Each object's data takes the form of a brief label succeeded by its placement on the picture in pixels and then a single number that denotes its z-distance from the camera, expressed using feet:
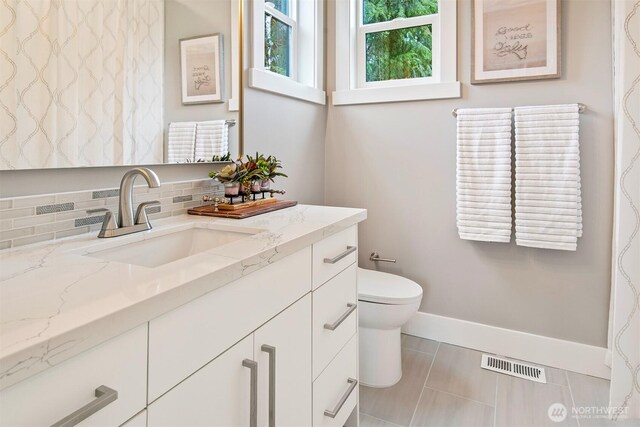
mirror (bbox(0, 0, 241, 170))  3.12
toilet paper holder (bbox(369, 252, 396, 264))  7.81
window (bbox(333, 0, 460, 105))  7.41
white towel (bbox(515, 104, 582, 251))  6.09
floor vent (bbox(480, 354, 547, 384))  6.31
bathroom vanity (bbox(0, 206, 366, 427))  1.65
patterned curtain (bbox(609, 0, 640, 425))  4.98
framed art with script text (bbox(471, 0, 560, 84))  6.23
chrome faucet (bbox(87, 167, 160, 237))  3.49
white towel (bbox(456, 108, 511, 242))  6.54
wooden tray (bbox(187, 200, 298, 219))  4.48
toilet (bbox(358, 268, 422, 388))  5.95
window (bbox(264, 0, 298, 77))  6.63
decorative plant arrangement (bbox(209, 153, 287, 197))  5.05
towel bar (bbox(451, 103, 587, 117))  6.06
